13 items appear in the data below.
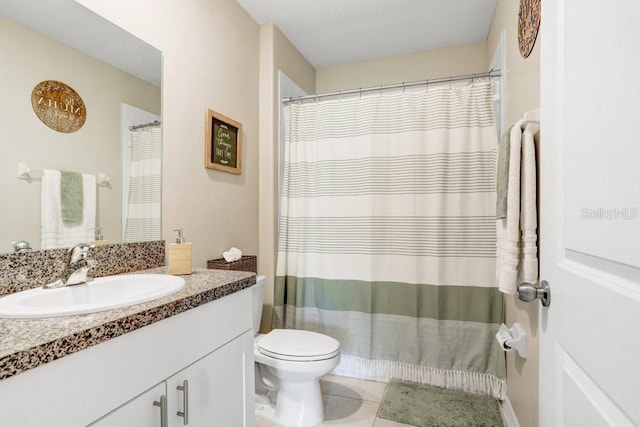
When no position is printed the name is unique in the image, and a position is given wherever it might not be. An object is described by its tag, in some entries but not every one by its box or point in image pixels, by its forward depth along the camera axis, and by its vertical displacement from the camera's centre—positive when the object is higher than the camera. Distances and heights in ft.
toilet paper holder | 4.75 -1.99
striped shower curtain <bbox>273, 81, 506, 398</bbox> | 6.26 -0.45
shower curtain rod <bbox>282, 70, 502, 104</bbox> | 6.25 +2.75
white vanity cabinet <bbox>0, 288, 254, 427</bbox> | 1.96 -1.30
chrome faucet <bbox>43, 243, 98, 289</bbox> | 3.37 -0.60
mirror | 3.18 +1.40
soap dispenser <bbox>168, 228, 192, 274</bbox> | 4.15 -0.60
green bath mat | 5.47 -3.58
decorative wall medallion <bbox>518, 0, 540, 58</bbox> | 4.16 +2.67
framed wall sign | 5.81 +1.37
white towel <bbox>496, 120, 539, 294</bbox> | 4.11 -0.01
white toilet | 5.15 -2.64
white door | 1.50 +0.02
